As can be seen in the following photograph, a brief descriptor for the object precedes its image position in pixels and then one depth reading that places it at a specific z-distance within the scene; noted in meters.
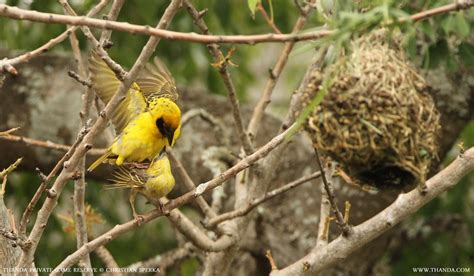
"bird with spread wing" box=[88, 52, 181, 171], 8.46
